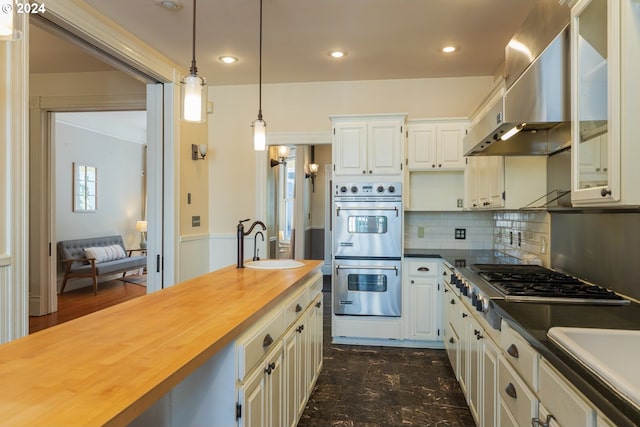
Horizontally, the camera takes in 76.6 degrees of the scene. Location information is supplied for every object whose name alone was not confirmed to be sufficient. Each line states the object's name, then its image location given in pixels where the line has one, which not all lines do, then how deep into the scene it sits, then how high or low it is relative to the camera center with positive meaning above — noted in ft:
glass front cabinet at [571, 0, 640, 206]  4.09 +1.25
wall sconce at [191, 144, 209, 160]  14.16 +2.18
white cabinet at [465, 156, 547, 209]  9.55 +0.81
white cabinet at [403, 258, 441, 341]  12.48 -2.64
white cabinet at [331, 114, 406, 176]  12.76 +2.20
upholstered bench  19.84 -2.41
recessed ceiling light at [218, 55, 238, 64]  12.38 +4.76
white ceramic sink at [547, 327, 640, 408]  4.00 -1.33
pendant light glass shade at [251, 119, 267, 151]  9.15 +1.81
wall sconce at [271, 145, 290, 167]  20.91 +3.08
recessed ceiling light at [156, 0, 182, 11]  9.02 +4.69
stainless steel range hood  5.60 +1.84
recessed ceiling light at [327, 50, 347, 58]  11.84 +4.72
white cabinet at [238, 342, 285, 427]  4.71 -2.35
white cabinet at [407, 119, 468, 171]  12.98 +2.23
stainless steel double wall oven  12.68 -1.11
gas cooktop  5.88 -1.21
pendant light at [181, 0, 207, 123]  6.68 +1.95
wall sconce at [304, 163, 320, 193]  24.14 +2.48
